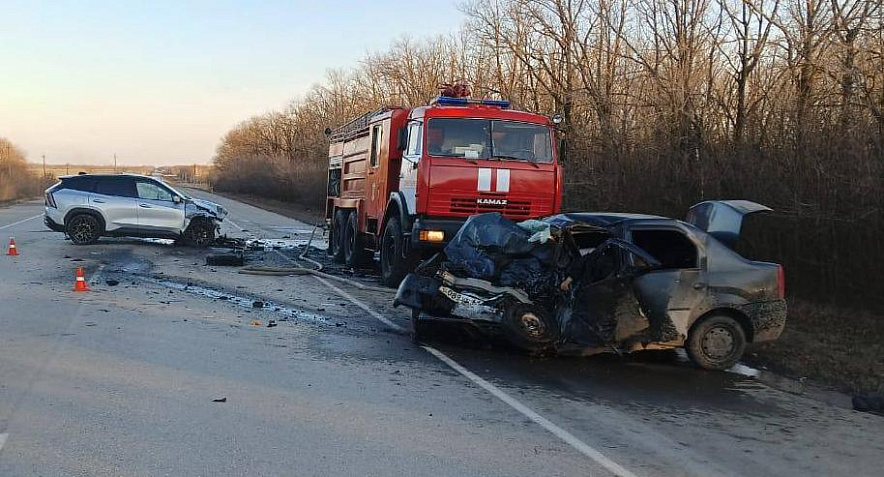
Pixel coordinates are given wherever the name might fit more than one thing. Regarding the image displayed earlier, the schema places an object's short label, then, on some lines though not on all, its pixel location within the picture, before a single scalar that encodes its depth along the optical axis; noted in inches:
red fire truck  481.1
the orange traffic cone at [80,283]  466.6
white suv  745.6
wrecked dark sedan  302.8
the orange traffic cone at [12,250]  664.0
